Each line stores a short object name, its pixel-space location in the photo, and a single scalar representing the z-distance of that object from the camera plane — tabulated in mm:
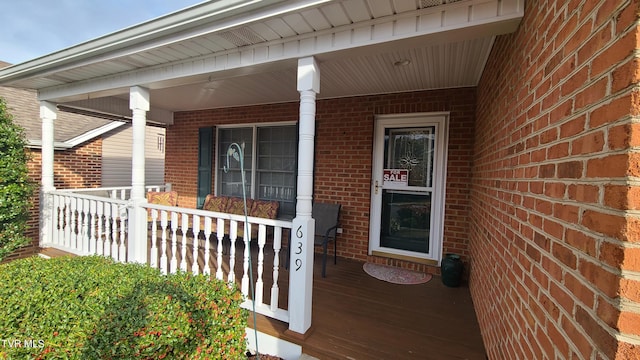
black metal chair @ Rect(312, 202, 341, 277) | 3967
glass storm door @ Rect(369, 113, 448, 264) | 3744
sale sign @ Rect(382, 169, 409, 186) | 3916
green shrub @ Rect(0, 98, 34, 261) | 3463
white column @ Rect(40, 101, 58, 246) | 4307
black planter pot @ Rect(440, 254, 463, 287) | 3248
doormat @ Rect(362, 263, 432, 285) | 3420
